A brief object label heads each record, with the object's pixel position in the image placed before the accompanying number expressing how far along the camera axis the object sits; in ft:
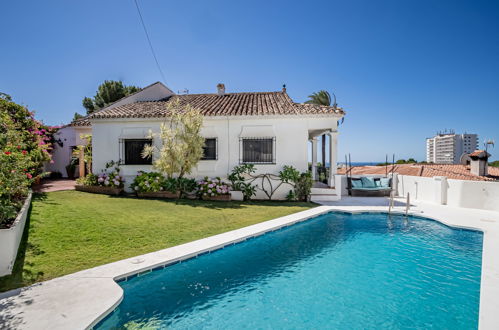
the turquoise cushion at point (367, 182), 53.00
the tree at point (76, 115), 129.75
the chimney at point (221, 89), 63.41
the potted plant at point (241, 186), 43.04
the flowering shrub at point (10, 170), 16.29
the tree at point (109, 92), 106.52
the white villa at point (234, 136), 44.09
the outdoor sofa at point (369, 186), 51.16
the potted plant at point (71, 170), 59.84
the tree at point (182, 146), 41.06
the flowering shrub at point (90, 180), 43.75
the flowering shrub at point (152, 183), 42.11
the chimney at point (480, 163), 60.96
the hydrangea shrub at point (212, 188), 42.11
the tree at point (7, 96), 23.39
